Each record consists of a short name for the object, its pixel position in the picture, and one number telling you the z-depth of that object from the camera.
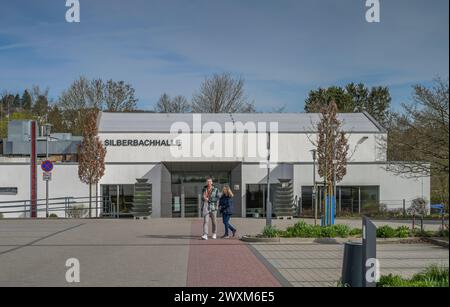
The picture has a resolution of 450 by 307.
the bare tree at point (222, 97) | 57.09
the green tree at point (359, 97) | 64.69
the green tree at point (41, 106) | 60.41
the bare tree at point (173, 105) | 61.06
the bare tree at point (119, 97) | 56.84
